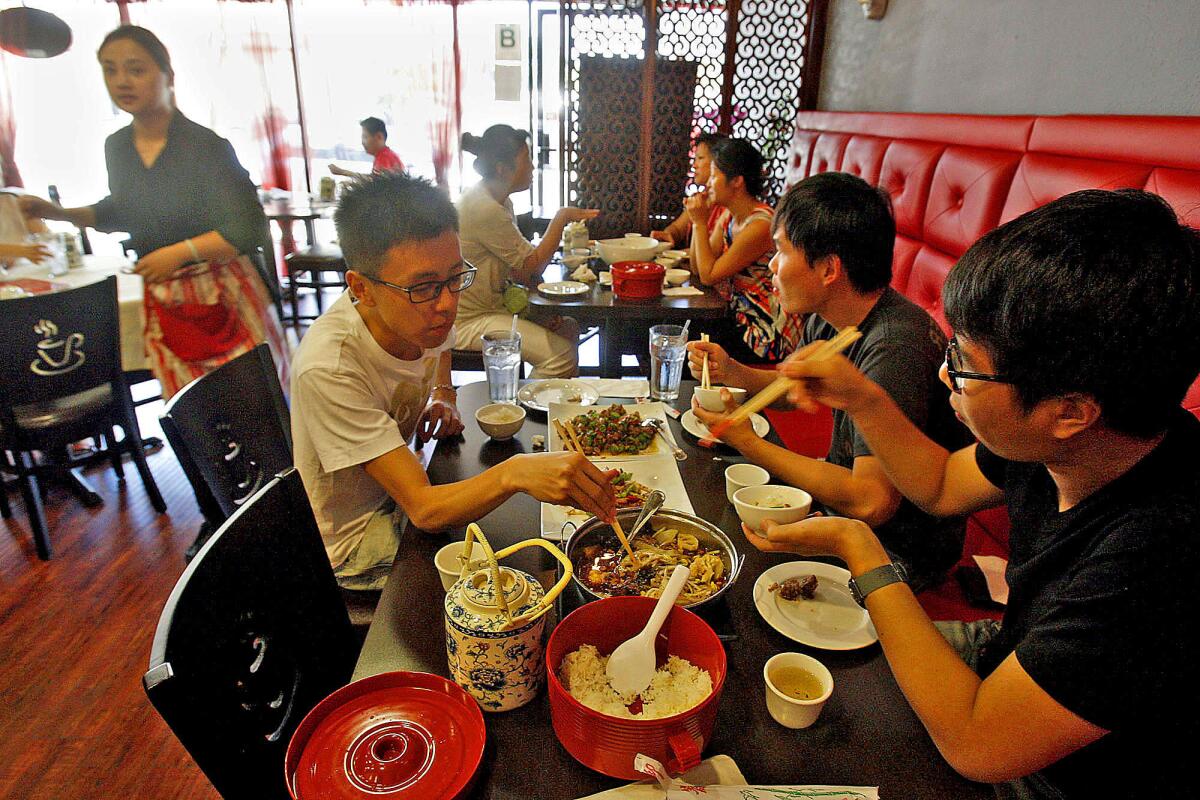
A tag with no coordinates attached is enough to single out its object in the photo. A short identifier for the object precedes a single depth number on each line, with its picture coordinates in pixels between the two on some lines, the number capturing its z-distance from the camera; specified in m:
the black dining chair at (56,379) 2.54
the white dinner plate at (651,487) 1.34
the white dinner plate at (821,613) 1.04
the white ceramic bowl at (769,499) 1.23
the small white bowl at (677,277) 3.57
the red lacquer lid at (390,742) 0.77
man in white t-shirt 1.27
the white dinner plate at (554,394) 1.95
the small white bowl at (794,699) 0.87
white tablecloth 3.04
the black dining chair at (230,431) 1.39
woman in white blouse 3.46
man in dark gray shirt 1.47
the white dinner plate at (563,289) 3.22
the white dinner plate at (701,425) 1.77
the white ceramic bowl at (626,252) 3.74
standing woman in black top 2.52
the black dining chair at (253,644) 0.82
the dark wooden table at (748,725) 0.83
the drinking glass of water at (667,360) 1.96
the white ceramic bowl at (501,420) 1.71
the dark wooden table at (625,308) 3.08
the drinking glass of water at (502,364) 1.94
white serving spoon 0.88
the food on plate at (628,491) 1.41
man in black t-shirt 0.75
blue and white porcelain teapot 0.86
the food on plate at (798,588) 1.13
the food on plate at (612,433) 1.68
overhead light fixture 4.71
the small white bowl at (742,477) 1.46
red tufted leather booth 1.75
